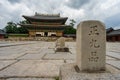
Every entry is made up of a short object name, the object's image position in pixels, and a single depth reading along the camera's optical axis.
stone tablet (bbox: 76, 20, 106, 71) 1.24
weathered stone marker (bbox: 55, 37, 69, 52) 4.55
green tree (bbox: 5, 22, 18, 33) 26.98
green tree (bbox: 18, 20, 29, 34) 26.88
